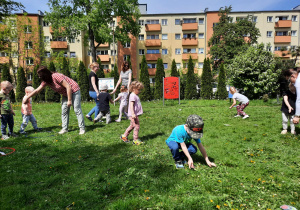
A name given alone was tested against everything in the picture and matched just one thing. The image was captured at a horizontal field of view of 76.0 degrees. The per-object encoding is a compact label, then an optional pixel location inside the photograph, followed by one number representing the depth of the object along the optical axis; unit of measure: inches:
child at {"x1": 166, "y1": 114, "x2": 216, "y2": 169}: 135.0
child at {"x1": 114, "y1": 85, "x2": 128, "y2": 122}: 322.6
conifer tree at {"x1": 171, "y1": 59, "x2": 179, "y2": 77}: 916.6
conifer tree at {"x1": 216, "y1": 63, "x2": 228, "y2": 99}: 879.7
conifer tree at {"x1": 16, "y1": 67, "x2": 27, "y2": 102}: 904.9
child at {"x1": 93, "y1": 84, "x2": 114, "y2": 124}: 312.0
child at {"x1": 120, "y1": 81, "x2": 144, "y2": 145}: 201.4
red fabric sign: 618.8
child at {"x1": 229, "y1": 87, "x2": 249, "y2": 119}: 370.6
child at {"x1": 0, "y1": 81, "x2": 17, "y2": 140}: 232.5
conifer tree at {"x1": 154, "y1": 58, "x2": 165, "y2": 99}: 894.4
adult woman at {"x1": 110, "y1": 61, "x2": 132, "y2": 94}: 311.0
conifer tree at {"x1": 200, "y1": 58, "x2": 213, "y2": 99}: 895.7
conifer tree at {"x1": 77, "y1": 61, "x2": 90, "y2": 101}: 892.6
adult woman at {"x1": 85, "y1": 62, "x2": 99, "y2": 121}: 280.5
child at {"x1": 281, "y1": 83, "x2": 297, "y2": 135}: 232.6
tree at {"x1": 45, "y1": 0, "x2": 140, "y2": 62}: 972.7
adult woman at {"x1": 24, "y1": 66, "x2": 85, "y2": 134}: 224.4
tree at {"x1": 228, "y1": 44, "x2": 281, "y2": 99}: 768.9
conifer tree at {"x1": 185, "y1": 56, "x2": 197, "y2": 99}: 900.0
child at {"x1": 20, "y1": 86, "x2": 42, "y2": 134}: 258.8
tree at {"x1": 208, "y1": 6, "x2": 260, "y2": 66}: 1266.0
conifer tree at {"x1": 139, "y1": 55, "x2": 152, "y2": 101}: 866.8
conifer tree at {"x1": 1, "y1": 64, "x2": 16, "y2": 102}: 930.7
